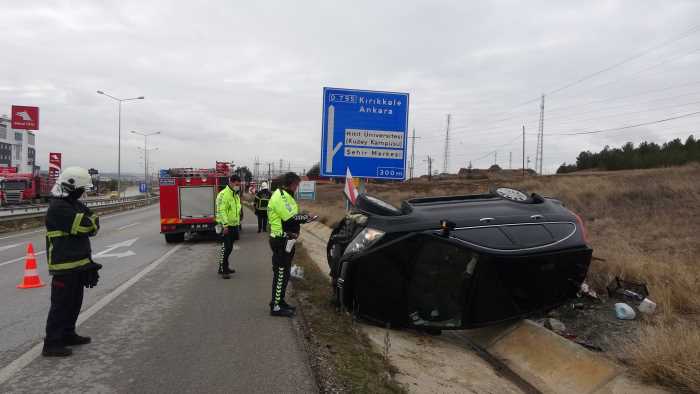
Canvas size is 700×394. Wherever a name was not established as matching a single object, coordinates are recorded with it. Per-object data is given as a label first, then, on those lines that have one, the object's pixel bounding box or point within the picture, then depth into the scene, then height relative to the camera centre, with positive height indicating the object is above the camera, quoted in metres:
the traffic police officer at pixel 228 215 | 9.85 -0.74
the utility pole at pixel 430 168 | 76.66 +2.62
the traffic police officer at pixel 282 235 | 6.50 -0.69
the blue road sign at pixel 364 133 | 10.39 +1.03
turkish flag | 8.00 -0.12
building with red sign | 80.88 +4.41
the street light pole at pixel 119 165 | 50.53 +1.11
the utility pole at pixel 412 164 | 78.88 +3.19
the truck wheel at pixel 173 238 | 16.38 -1.96
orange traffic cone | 8.55 -1.72
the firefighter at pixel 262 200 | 17.84 -0.69
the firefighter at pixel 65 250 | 4.88 -0.73
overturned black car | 5.20 -0.80
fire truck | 16.19 -0.77
